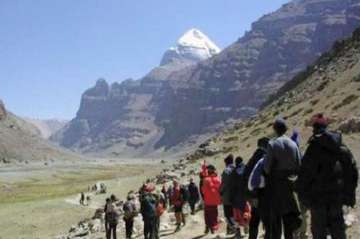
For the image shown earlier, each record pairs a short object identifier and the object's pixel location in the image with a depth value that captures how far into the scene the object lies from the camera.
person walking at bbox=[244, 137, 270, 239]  11.59
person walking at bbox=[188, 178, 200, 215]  27.39
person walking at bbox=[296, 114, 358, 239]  10.12
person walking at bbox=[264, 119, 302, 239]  10.86
